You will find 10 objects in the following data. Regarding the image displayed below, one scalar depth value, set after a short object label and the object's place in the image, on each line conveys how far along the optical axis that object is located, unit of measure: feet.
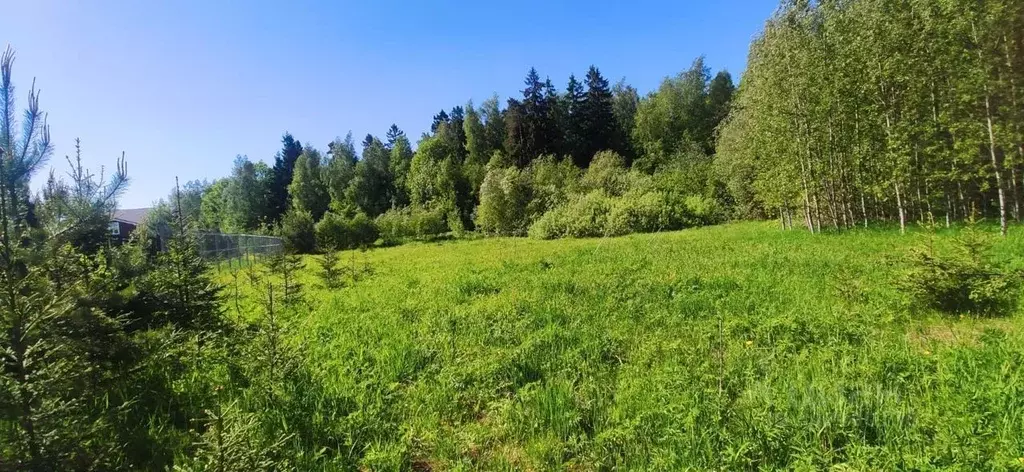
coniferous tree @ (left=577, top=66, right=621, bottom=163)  176.65
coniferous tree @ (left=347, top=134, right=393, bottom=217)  176.76
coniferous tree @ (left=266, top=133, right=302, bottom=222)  198.80
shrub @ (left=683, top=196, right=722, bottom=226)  93.04
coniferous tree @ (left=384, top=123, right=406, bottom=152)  257.96
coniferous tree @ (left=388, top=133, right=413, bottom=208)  181.78
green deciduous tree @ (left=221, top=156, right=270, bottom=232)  180.65
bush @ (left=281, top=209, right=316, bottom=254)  115.75
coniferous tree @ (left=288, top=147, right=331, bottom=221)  185.57
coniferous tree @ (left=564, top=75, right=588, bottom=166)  175.52
